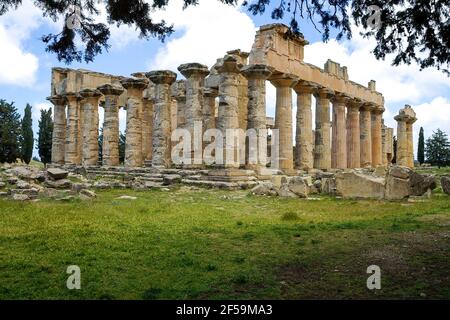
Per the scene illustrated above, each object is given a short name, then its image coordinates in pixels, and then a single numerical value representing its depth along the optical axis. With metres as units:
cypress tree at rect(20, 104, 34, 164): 43.88
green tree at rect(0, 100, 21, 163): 39.69
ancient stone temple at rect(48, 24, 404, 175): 21.09
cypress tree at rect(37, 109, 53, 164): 45.66
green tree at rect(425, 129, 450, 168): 52.45
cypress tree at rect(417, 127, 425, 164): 53.78
